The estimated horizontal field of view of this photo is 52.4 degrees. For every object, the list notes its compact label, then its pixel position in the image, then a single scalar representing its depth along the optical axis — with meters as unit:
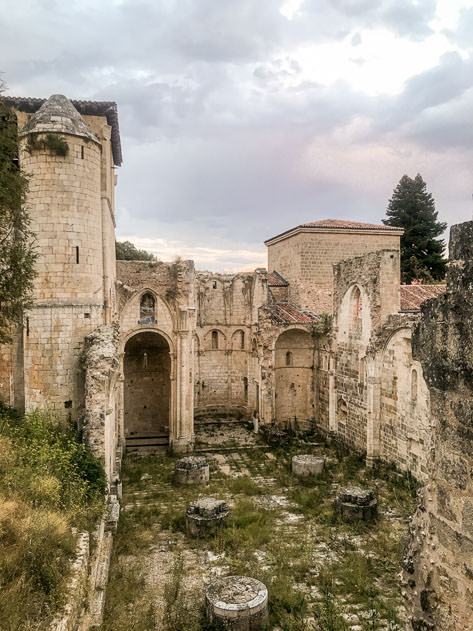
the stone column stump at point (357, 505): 11.70
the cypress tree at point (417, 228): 35.97
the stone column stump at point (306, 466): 14.95
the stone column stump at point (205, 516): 11.06
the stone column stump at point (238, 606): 7.54
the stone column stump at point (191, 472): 14.34
